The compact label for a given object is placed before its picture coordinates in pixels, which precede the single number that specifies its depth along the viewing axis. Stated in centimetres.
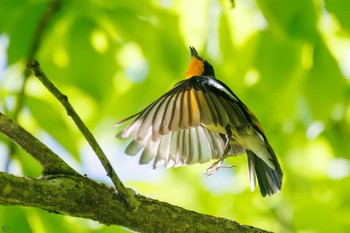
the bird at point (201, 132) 643
